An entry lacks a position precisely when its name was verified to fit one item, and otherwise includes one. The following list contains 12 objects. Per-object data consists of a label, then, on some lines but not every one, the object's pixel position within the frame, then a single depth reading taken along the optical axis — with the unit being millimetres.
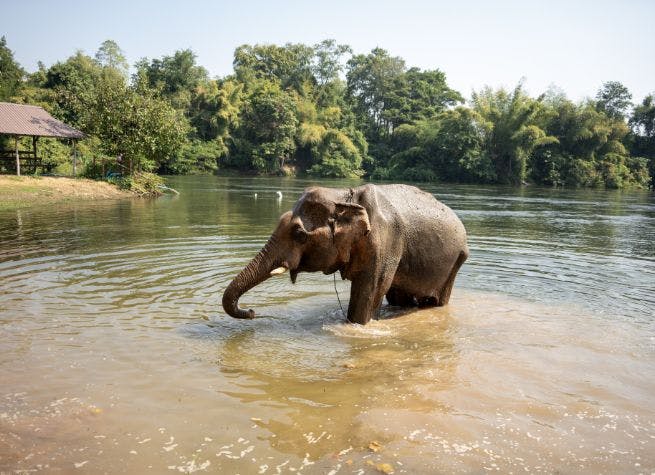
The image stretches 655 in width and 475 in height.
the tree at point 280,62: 85500
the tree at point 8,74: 51881
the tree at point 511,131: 62069
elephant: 6992
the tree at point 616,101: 72562
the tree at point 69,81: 51281
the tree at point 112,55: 87250
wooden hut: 31636
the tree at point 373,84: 88562
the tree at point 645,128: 71250
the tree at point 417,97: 83819
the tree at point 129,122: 33594
